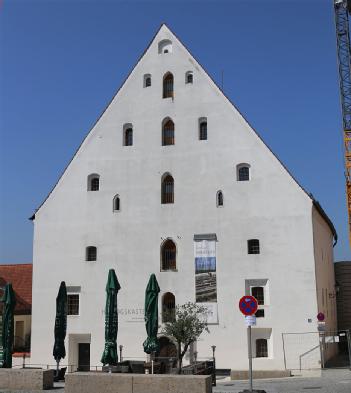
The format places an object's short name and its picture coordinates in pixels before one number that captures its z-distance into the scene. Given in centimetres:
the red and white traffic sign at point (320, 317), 2822
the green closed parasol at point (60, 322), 2764
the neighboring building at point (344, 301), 4209
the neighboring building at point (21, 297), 4100
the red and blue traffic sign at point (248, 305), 1520
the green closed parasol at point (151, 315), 2584
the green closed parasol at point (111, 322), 2477
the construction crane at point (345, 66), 5966
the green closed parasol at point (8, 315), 2412
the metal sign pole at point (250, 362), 1474
